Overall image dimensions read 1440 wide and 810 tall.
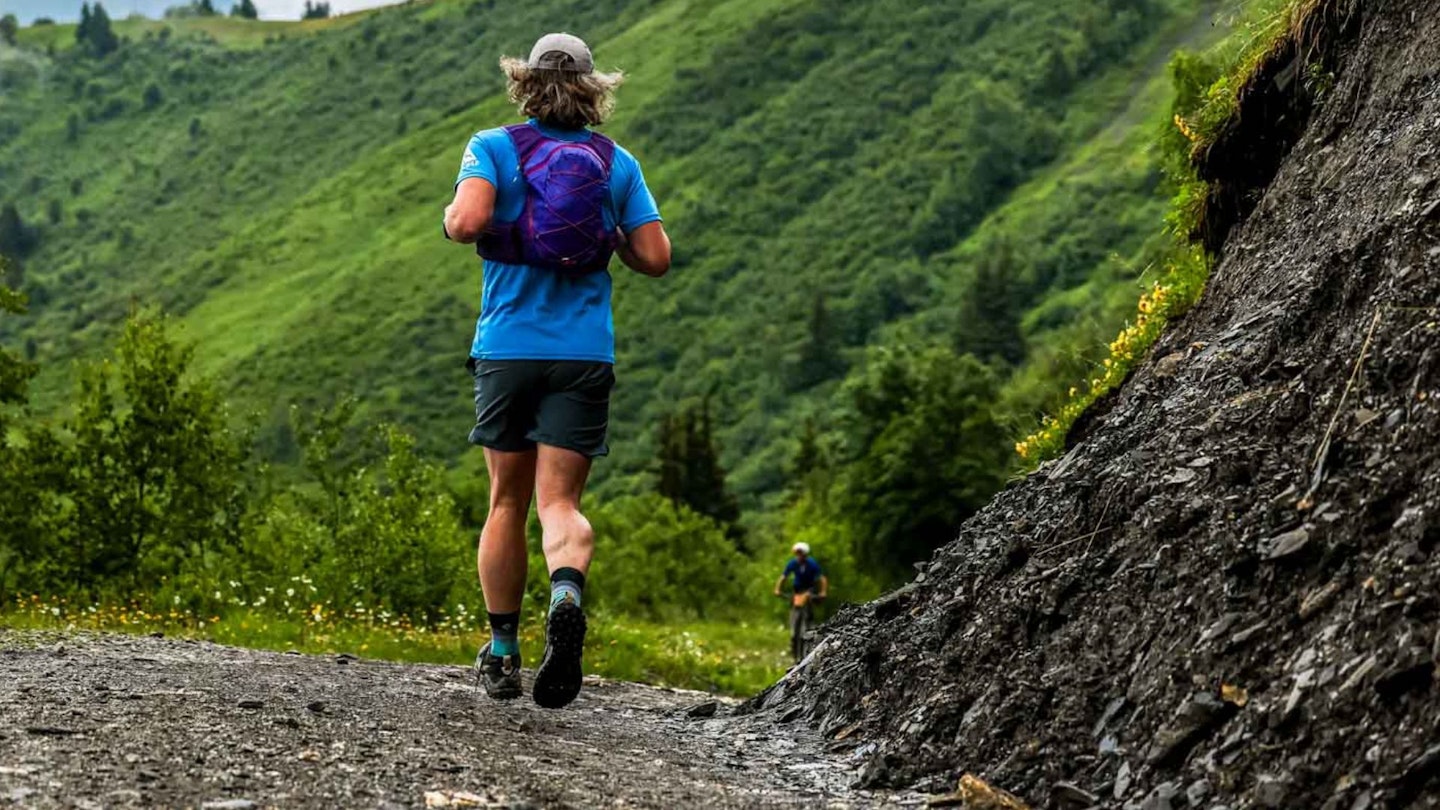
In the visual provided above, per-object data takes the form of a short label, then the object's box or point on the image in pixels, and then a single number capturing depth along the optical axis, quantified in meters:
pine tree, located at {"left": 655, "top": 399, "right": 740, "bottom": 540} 90.94
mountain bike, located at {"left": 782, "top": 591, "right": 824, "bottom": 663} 23.19
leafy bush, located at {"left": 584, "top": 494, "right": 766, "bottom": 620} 61.28
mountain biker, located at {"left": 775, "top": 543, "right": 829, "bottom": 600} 23.36
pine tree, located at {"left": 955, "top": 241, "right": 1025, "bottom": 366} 128.25
